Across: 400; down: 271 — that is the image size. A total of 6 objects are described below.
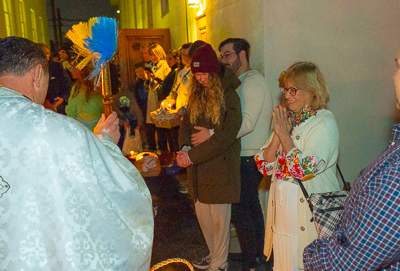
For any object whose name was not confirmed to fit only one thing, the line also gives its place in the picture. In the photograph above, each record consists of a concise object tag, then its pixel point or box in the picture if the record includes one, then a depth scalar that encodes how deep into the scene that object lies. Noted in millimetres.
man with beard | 3527
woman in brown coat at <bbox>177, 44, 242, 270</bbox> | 3324
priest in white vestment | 1594
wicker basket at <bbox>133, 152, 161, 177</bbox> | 5121
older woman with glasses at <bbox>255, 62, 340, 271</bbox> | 2486
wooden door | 9511
